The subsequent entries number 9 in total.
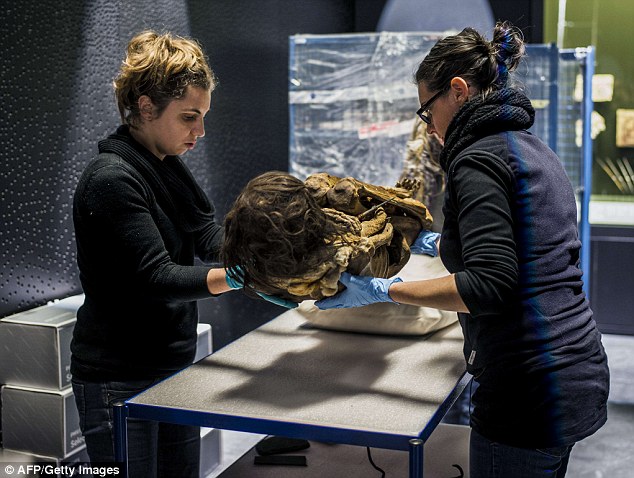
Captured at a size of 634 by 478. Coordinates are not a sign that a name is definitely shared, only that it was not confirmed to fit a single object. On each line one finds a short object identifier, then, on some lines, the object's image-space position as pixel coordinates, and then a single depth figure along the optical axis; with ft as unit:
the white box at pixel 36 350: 8.27
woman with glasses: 4.88
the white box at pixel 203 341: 10.24
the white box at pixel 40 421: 8.36
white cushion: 7.59
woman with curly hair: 6.14
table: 5.39
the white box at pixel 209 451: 10.66
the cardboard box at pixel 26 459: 8.29
